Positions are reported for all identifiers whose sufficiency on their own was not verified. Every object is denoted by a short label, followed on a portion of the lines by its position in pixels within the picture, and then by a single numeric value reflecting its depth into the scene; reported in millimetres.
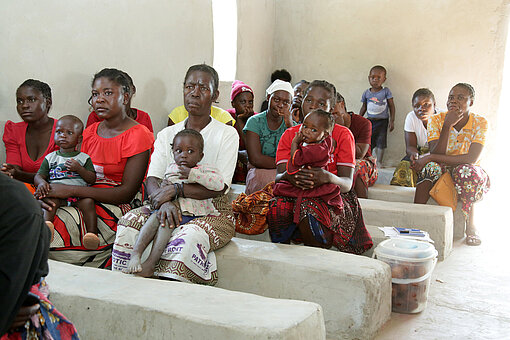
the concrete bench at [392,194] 5348
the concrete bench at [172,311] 1933
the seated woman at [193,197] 2738
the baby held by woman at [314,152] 3141
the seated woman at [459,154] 4793
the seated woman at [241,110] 5434
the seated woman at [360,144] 5109
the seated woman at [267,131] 4473
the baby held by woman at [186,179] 2797
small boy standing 7668
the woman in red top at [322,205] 3203
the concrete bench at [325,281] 2695
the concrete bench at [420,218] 4234
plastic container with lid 3082
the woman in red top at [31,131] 3652
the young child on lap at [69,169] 3178
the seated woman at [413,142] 5785
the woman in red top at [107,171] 3145
